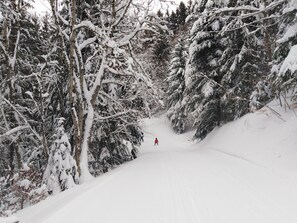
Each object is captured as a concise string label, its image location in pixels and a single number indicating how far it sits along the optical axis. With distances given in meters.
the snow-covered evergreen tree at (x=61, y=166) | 9.98
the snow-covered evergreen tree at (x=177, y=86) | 36.97
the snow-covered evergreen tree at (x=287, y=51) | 7.89
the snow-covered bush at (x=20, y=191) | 9.43
